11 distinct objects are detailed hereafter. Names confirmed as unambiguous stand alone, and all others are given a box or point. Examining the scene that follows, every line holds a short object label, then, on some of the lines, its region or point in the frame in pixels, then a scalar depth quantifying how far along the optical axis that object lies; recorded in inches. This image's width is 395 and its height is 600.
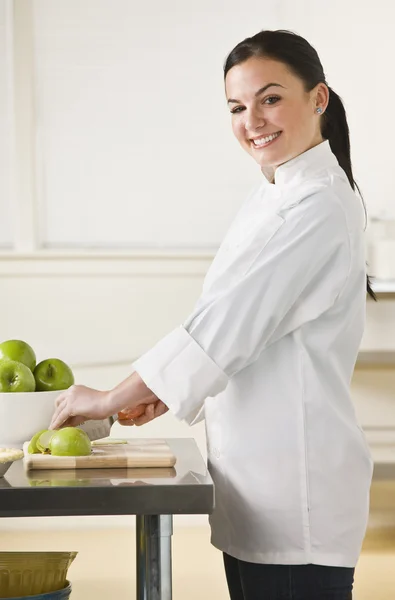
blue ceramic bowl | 104.0
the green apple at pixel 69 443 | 91.3
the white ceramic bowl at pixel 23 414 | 99.4
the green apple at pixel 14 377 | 99.8
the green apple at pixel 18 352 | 101.7
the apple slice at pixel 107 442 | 99.3
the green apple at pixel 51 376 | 102.3
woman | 92.0
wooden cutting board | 90.4
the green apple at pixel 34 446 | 94.1
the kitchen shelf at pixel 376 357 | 208.5
